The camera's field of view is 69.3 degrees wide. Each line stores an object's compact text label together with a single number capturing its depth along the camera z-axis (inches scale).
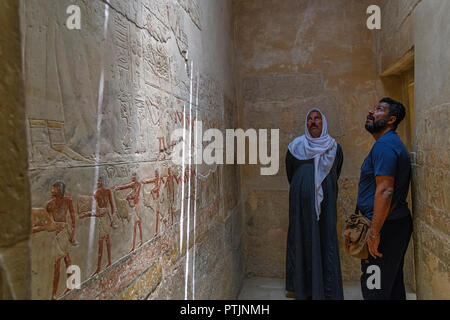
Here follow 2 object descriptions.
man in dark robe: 148.7
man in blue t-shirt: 97.1
